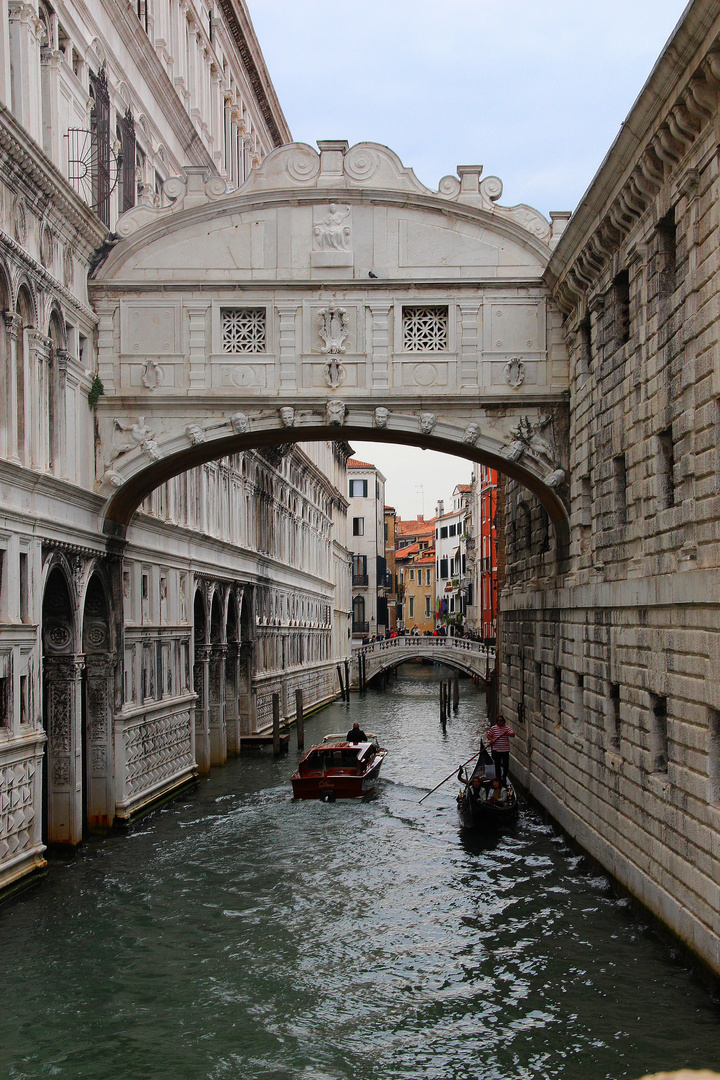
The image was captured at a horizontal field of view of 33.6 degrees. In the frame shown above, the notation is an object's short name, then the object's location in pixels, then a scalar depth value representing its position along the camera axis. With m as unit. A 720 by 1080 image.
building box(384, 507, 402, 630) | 93.38
